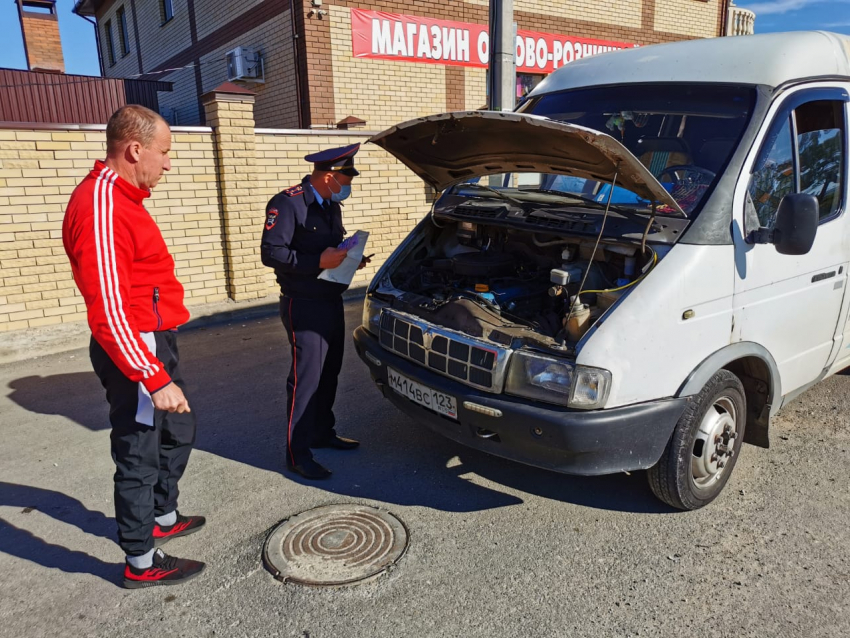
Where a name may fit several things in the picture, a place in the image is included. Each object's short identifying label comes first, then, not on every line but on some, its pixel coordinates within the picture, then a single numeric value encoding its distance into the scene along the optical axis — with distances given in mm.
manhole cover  3021
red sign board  11297
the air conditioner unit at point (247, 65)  12445
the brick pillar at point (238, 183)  7637
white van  2986
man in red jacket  2525
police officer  3740
